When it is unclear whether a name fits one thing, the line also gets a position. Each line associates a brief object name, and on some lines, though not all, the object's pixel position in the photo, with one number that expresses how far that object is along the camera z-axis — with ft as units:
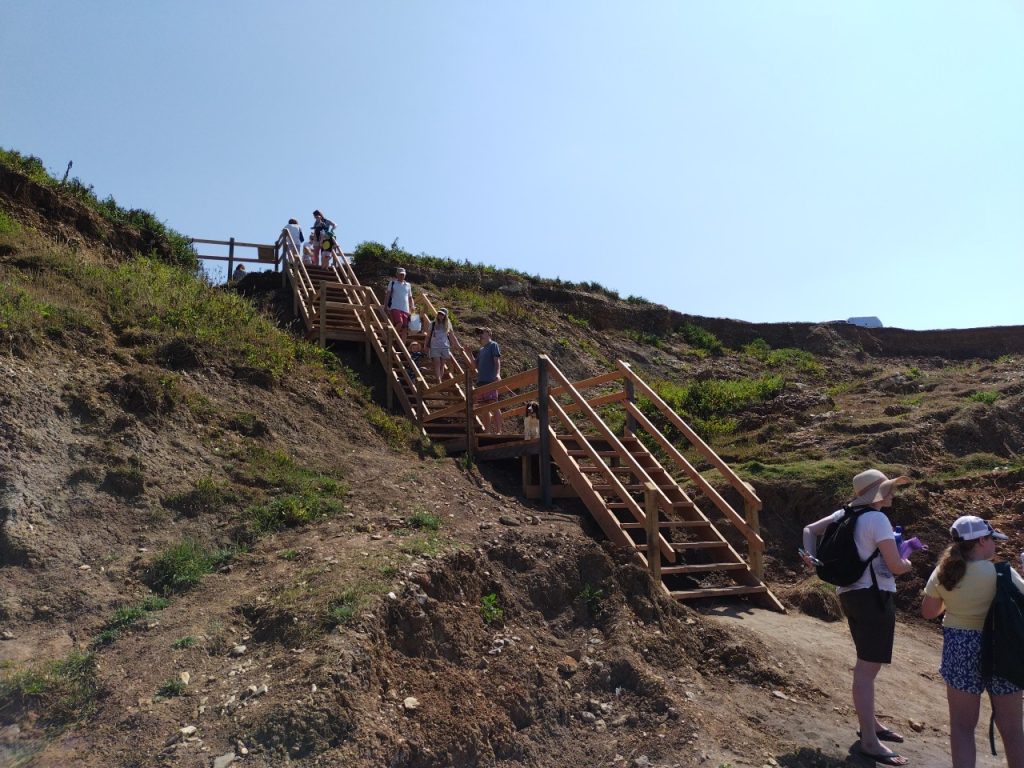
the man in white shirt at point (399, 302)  45.32
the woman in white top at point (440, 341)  40.70
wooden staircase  26.66
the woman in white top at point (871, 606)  16.63
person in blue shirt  36.70
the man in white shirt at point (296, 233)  57.06
